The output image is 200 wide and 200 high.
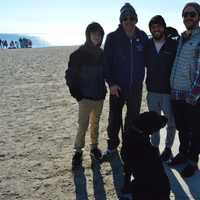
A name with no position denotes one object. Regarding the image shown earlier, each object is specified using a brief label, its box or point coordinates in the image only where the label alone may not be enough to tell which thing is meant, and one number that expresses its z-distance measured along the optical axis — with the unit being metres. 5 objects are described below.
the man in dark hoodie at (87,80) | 4.02
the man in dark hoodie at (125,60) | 4.05
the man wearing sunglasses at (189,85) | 3.53
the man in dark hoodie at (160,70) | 3.81
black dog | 2.84
